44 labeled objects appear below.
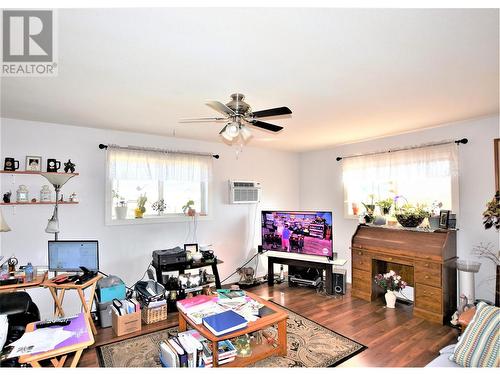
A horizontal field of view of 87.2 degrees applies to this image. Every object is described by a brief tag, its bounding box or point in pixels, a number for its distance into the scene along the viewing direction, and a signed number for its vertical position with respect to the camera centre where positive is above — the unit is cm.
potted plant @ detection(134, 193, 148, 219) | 375 -20
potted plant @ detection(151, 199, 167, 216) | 395 -19
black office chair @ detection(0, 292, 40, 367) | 218 -105
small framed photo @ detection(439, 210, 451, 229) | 314 -33
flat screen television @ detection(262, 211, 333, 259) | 387 -63
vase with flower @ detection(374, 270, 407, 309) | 342 -122
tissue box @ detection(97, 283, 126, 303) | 299 -115
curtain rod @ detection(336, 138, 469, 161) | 319 +61
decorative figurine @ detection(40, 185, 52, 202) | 306 +0
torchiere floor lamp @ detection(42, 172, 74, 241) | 282 +11
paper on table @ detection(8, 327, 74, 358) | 151 -90
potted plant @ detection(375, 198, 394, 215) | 376 -19
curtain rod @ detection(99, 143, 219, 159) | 347 +62
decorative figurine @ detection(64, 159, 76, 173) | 321 +33
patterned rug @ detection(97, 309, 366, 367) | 229 -149
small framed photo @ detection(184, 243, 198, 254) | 373 -78
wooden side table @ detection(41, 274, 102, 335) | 253 -99
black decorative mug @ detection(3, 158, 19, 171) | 287 +32
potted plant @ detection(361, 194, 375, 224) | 388 -29
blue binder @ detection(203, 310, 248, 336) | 202 -104
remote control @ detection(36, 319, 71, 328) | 181 -91
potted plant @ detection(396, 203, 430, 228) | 335 -30
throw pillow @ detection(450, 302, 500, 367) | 158 -94
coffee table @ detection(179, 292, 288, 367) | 204 -118
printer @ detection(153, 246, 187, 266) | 343 -85
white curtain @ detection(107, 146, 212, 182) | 354 +40
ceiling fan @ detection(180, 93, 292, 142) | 194 +60
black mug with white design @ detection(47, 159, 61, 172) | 311 +34
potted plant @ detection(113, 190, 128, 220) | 359 -19
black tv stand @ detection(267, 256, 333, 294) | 388 -113
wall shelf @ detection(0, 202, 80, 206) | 288 -11
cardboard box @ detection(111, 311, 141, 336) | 276 -139
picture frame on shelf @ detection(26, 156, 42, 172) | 299 +35
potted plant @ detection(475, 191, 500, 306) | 257 -54
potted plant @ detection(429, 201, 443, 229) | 327 -30
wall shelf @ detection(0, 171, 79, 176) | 286 +24
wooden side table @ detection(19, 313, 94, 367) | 147 -92
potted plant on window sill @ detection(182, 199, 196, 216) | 407 -24
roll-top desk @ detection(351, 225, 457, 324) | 302 -91
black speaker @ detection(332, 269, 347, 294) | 391 -135
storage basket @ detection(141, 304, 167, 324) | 304 -142
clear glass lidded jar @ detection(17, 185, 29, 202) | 293 +0
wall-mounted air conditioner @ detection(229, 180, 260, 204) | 446 +1
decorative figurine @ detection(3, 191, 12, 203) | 286 -3
